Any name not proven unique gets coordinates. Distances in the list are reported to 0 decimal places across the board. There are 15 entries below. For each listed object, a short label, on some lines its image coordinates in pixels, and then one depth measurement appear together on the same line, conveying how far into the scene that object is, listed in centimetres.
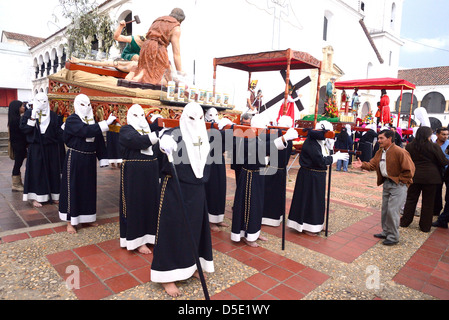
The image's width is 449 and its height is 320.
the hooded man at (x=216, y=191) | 479
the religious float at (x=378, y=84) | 919
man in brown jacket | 430
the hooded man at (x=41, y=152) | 515
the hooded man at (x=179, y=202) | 291
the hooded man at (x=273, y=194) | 502
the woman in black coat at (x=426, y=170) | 497
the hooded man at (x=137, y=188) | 373
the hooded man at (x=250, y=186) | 416
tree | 1232
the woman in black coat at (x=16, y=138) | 601
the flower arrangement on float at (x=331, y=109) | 1128
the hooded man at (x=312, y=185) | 460
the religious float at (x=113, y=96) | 390
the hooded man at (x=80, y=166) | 413
